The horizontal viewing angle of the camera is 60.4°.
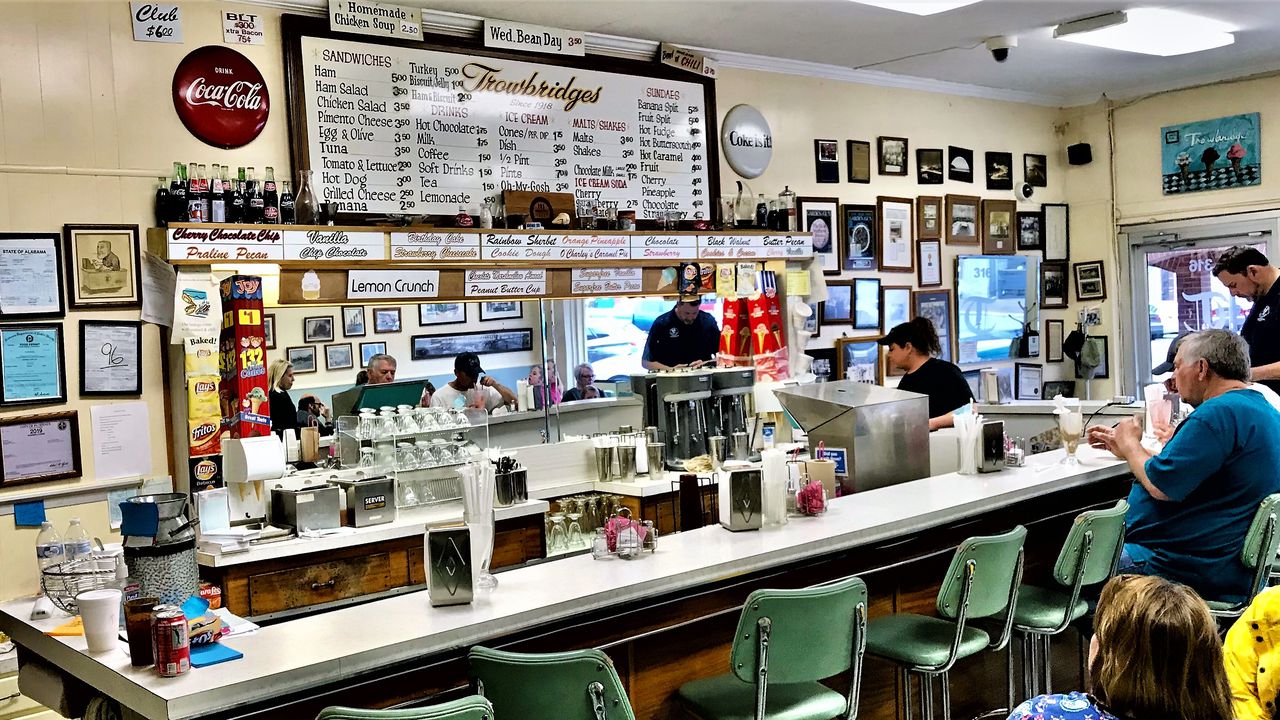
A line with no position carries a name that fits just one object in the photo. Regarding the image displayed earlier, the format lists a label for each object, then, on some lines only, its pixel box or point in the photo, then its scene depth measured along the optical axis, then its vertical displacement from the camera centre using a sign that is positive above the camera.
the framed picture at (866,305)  7.94 -0.01
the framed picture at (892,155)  8.05 +1.09
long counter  2.38 -0.74
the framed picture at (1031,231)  9.09 +0.54
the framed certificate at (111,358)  4.83 -0.09
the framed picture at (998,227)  8.77 +0.57
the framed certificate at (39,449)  4.63 -0.46
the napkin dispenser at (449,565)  2.84 -0.63
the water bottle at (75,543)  3.30 -0.62
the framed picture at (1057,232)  9.23 +0.53
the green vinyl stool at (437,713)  2.20 -0.79
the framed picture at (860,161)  7.85 +1.02
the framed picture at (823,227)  7.60 +0.55
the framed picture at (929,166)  8.30 +1.02
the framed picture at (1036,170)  9.12 +1.04
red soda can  2.39 -0.67
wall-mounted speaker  9.16 +1.16
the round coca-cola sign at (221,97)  5.08 +1.11
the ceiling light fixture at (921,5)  5.79 +1.58
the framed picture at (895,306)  8.09 -0.03
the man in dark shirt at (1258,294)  6.32 -0.05
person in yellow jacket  2.57 -0.89
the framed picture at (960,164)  8.53 +1.05
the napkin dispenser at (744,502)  3.63 -0.64
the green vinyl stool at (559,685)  2.55 -0.86
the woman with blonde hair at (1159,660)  2.11 -0.72
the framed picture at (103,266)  4.78 +0.32
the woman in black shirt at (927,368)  6.07 -0.37
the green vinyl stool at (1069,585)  3.70 -1.01
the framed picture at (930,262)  8.34 +0.29
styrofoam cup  2.63 -0.67
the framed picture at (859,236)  7.84 +0.49
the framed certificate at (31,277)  4.63 +0.28
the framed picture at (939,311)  8.34 -0.08
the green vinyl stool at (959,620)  3.38 -1.03
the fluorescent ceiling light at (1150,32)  6.54 +1.61
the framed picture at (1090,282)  9.16 +0.10
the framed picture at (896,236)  8.05 +0.49
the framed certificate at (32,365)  4.64 -0.10
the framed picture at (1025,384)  9.13 -0.73
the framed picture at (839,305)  7.76 +0.00
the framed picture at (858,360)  7.80 -0.40
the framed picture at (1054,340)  9.28 -0.38
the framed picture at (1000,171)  8.83 +1.02
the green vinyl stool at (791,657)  2.88 -0.94
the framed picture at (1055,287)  9.29 +0.07
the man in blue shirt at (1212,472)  3.96 -0.67
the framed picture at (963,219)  8.52 +0.62
